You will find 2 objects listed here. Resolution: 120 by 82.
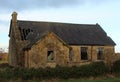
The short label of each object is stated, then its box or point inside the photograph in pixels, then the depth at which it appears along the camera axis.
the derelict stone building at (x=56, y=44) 30.43
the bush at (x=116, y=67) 30.71
